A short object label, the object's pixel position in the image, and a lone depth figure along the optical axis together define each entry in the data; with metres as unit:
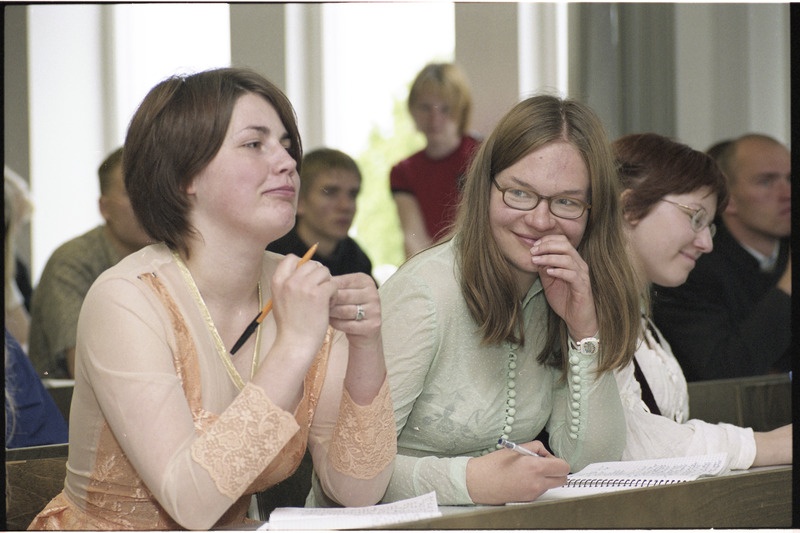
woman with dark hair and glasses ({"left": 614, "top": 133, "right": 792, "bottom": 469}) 3.67
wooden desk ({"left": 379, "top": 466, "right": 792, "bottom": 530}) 3.15
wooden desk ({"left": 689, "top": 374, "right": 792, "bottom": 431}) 3.99
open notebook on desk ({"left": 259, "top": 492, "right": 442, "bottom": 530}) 3.13
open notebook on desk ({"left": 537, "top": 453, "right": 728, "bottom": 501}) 3.32
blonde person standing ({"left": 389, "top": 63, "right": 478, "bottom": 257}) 4.66
